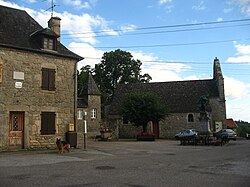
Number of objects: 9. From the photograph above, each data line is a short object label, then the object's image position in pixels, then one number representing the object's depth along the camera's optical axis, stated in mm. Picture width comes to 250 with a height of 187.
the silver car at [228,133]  33100
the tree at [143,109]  33156
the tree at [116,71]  55656
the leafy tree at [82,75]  51081
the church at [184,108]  39250
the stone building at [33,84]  17250
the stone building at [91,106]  36469
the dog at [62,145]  16688
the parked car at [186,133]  33138
